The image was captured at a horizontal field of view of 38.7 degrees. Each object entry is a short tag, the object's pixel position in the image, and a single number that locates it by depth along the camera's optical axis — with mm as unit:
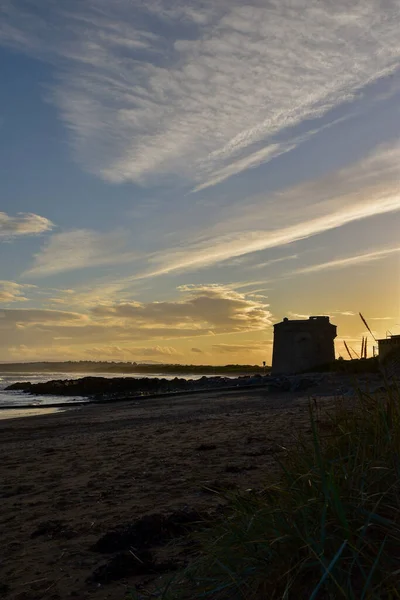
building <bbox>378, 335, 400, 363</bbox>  23267
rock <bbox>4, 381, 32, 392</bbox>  42838
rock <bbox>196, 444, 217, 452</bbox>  8109
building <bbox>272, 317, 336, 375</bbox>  34812
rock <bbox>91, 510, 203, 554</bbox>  4352
